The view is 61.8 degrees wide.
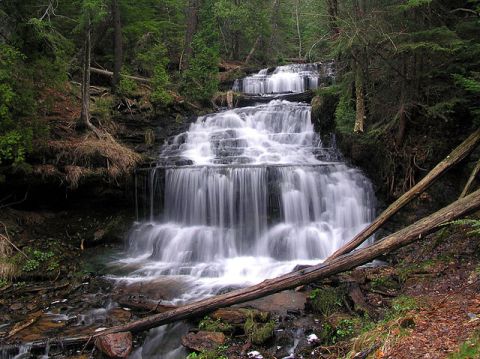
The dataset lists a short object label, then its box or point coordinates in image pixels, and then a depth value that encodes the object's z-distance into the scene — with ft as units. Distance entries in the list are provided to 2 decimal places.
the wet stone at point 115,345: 20.21
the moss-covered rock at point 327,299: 21.89
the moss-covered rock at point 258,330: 19.89
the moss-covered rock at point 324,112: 44.96
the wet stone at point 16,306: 26.02
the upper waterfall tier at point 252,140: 44.93
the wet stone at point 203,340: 19.97
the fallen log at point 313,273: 21.98
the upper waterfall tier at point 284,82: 69.10
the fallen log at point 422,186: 26.53
